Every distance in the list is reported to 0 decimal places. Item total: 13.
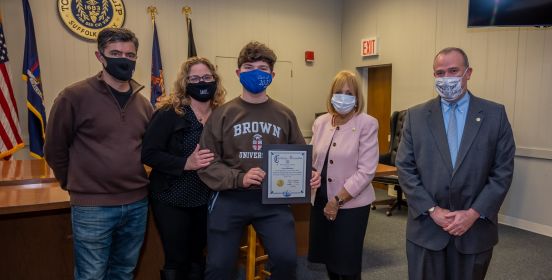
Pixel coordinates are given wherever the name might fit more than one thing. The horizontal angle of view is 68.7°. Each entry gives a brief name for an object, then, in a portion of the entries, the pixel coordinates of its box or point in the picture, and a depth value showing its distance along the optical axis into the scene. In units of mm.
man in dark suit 1780
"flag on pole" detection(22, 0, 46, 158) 4531
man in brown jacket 1807
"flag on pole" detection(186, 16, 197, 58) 5480
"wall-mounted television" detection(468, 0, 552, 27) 3680
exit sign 6094
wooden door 6191
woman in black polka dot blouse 1880
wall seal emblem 4852
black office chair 4836
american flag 4270
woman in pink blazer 2133
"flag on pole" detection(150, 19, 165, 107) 5316
